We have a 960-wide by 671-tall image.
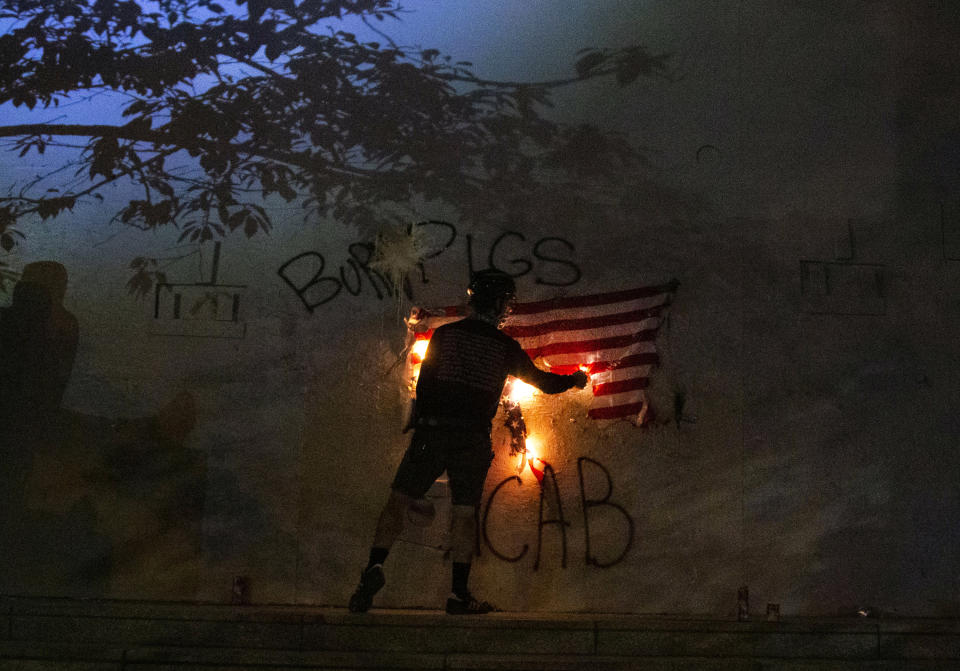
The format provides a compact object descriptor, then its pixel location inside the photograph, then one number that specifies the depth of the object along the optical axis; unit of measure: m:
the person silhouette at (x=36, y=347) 6.30
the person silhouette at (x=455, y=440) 5.48
